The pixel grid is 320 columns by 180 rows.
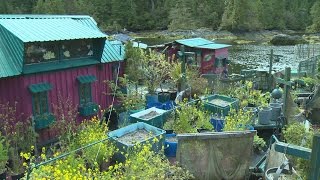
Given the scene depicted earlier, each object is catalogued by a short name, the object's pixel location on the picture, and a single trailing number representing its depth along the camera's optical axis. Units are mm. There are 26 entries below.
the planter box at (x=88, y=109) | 11352
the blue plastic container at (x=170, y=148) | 9391
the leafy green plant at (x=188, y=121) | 10016
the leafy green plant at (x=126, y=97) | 12921
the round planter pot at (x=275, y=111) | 11633
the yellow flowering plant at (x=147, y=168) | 6668
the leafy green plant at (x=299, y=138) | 6305
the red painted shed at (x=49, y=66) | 9516
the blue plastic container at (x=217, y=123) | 10505
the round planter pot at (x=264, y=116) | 11533
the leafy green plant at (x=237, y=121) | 9367
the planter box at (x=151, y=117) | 10483
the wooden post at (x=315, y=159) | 4403
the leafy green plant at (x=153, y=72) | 14516
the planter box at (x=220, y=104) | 11289
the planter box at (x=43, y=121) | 9805
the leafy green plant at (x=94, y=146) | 7812
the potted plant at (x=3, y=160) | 7773
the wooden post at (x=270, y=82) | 17281
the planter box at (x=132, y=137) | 8402
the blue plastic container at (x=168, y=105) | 12673
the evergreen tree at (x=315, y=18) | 67812
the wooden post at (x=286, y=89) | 9969
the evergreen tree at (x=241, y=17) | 71625
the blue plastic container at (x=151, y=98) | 14041
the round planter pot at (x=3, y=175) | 7746
